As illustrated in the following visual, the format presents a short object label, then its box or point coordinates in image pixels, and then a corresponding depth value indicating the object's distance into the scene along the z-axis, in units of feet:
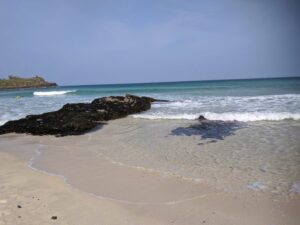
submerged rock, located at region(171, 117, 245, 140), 31.81
